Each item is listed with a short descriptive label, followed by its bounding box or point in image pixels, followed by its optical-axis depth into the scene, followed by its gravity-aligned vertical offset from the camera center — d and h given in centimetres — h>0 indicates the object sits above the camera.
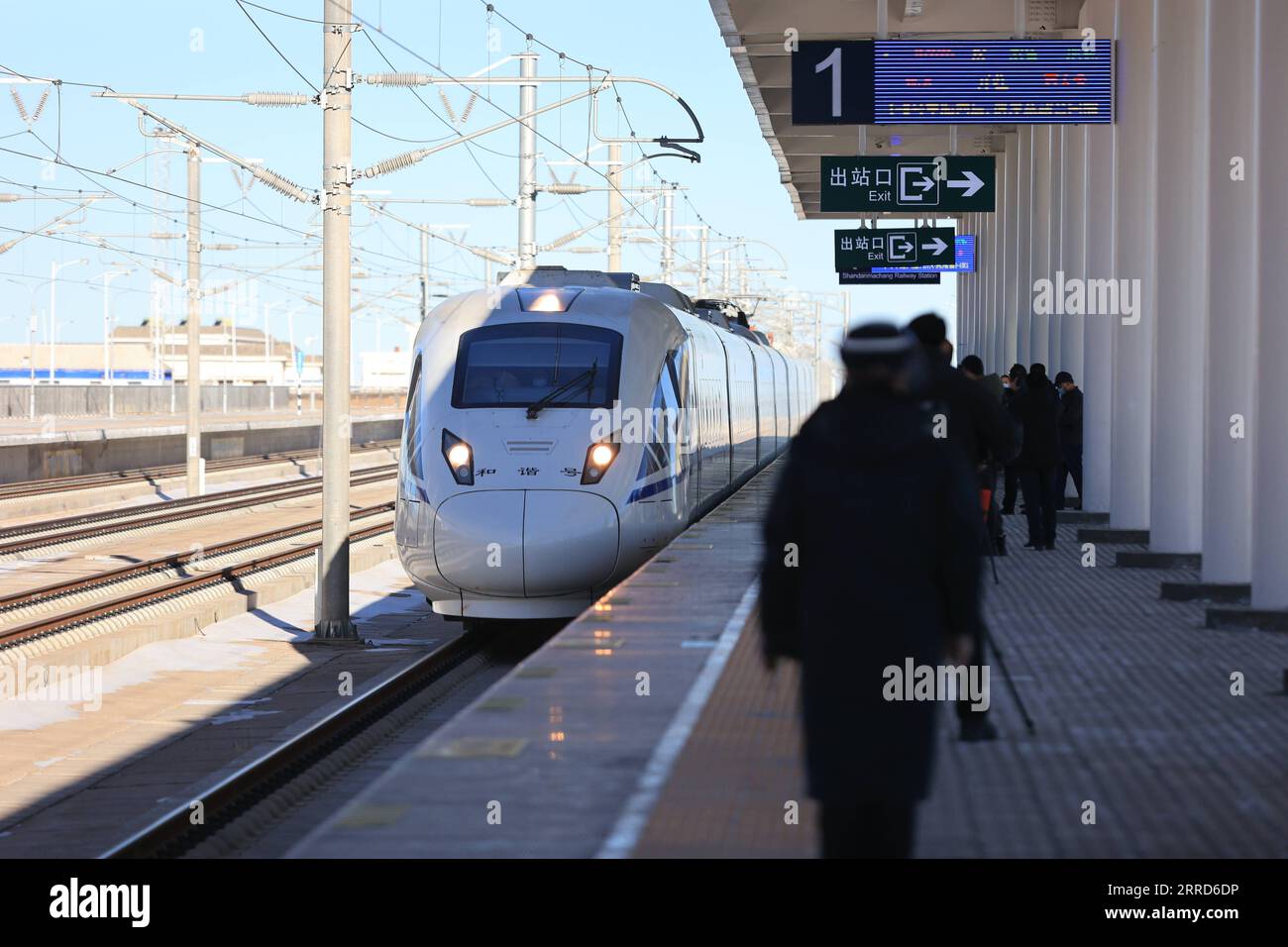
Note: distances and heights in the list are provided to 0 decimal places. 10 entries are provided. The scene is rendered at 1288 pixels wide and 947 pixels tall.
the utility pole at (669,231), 4475 +449
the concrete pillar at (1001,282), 3148 +216
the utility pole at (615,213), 3185 +354
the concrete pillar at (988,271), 3450 +259
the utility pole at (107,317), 6881 +407
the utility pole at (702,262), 5000 +412
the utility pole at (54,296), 7001 +450
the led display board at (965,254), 2872 +250
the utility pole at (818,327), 8800 +387
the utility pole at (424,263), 5075 +406
